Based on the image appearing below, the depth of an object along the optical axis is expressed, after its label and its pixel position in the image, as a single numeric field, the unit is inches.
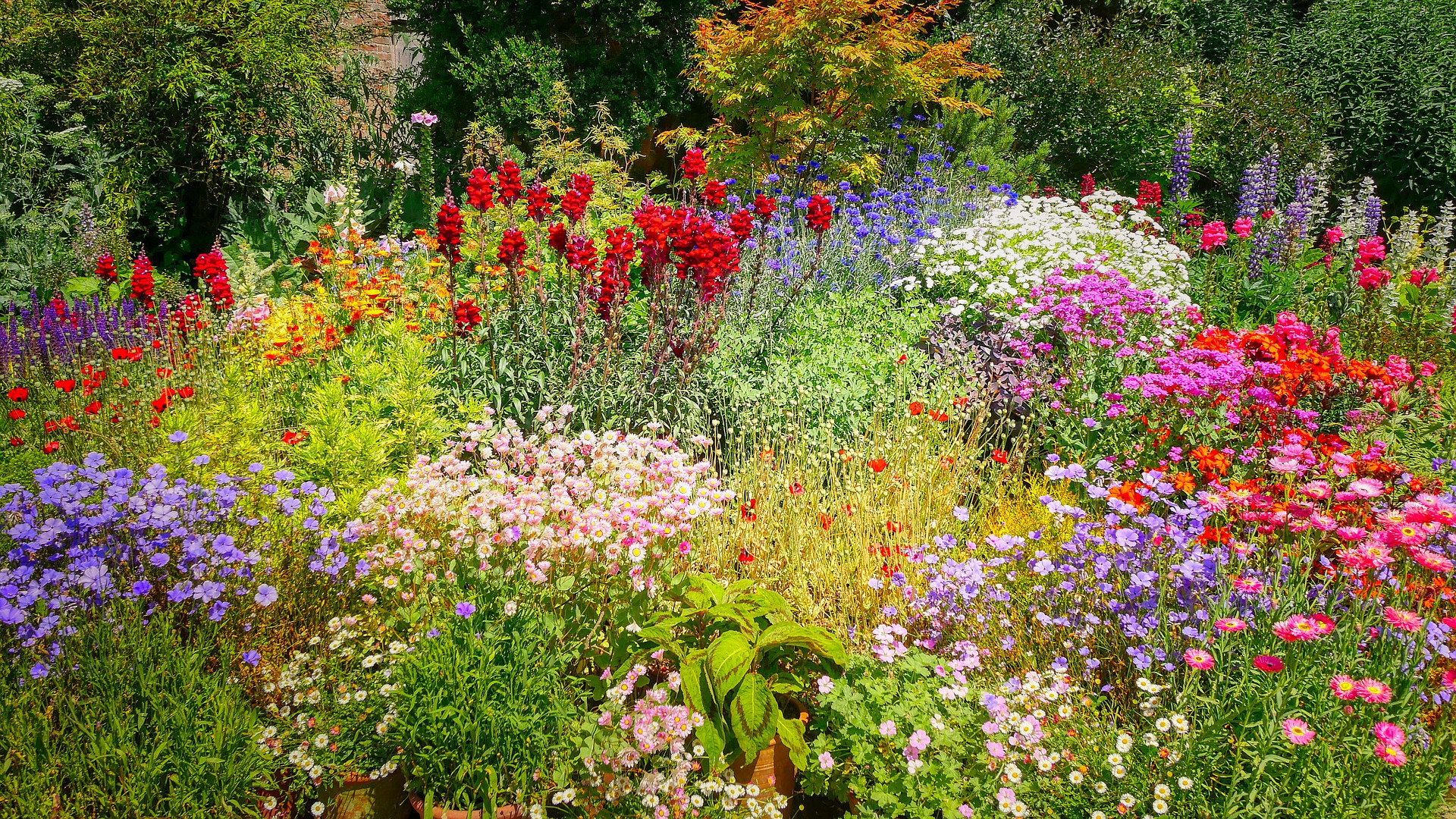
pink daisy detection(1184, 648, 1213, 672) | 77.0
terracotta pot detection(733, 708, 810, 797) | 87.0
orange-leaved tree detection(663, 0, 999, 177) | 305.7
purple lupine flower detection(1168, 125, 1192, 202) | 310.7
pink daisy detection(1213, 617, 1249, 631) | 79.4
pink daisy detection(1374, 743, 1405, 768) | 68.6
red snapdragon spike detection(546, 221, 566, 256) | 135.6
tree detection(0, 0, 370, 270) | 276.5
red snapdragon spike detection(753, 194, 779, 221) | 157.8
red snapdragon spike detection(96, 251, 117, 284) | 163.8
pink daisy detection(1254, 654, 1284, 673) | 73.0
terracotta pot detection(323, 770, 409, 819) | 80.7
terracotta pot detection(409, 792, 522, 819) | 78.7
